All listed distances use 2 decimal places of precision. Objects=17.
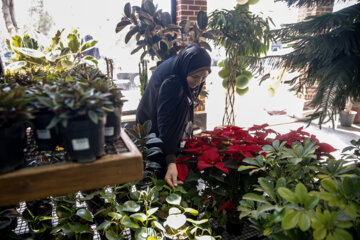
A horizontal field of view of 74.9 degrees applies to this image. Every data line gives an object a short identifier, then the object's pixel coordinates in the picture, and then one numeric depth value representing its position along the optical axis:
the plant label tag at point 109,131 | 0.85
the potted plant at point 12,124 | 0.61
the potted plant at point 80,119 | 0.65
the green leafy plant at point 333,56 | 0.88
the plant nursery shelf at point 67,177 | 0.63
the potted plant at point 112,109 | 0.76
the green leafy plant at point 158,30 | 2.23
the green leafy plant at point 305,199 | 0.67
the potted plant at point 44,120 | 0.69
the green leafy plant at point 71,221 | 0.94
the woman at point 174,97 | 1.29
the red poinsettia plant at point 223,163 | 1.11
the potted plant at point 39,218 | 1.02
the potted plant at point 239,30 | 2.44
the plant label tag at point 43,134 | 0.74
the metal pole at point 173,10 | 3.57
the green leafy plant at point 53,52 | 1.58
